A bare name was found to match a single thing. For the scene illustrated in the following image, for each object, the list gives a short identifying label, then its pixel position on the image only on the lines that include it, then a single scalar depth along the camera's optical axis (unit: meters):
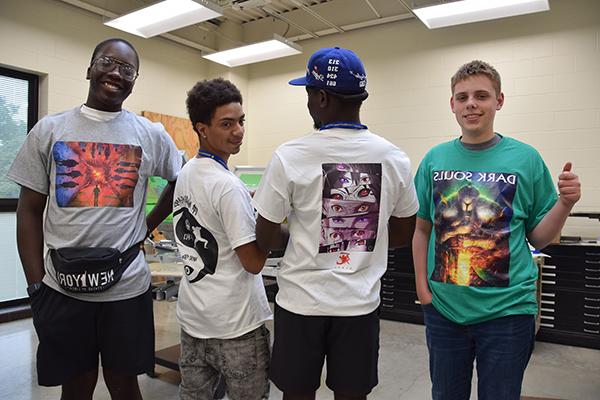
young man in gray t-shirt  1.42
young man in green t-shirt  1.36
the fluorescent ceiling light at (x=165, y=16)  4.06
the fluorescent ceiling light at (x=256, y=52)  5.08
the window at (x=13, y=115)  4.46
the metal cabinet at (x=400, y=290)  4.39
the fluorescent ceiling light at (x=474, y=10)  3.89
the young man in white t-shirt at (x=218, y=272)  1.30
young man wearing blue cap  1.15
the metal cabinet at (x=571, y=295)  3.66
